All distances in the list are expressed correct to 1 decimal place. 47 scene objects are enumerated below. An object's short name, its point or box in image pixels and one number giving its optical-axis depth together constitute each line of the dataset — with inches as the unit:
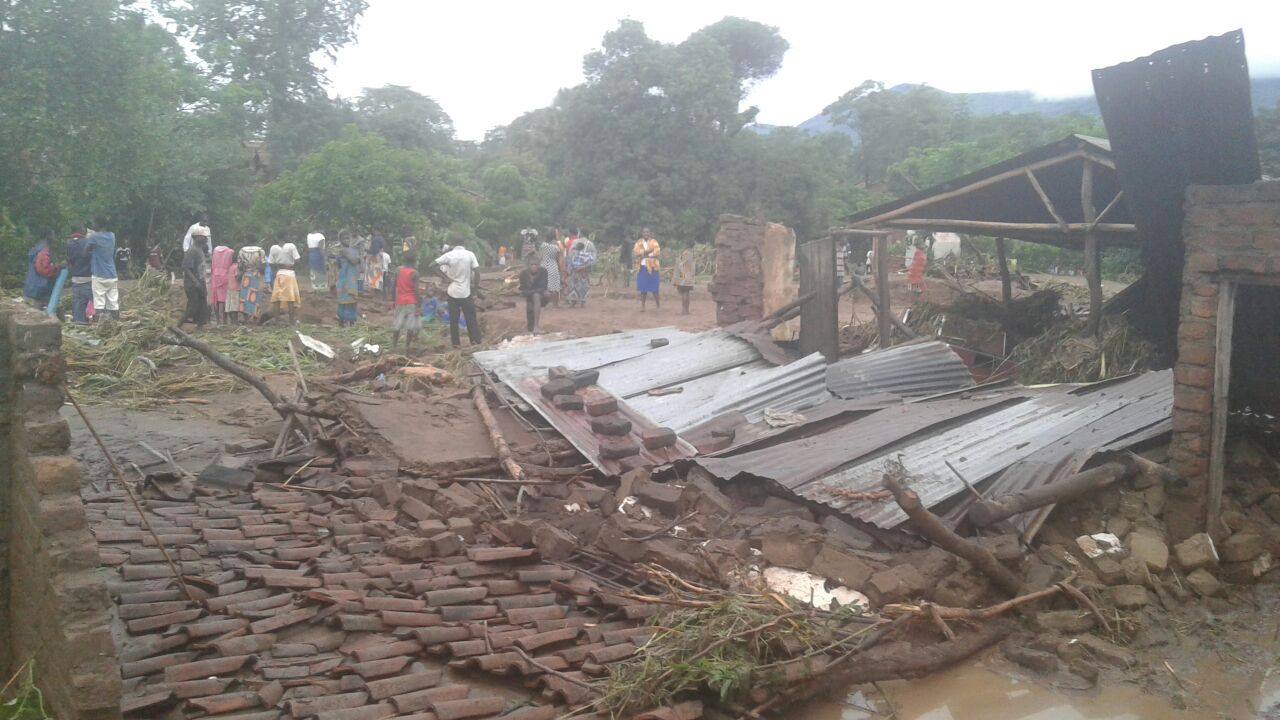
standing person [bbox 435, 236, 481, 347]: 564.1
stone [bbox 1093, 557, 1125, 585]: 224.4
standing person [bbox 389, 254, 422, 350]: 569.3
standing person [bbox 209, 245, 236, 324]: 657.6
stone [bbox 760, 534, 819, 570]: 231.5
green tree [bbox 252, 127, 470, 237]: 831.1
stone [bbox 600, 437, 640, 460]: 305.0
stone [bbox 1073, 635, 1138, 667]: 195.5
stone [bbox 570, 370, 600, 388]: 360.5
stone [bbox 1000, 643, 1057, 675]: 193.2
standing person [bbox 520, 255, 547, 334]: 627.2
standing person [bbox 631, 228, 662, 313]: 796.0
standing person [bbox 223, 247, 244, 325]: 663.1
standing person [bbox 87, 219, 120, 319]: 534.9
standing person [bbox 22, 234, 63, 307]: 518.3
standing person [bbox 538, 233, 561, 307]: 743.1
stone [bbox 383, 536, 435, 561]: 229.6
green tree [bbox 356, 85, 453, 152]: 1482.5
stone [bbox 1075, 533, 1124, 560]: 232.8
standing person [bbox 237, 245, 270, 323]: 671.1
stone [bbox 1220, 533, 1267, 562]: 238.7
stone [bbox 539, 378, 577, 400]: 350.6
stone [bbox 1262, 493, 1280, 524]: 259.1
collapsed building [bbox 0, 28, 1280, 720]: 172.6
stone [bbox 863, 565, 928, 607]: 208.8
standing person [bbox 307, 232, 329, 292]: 897.5
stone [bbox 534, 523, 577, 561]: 229.3
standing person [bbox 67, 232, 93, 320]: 529.7
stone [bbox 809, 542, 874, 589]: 217.8
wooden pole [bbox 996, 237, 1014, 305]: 545.0
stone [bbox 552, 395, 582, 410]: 343.6
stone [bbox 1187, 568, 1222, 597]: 228.4
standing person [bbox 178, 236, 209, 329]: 606.9
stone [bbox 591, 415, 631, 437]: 318.7
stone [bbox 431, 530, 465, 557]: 231.9
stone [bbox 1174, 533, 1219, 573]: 234.4
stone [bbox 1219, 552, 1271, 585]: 236.5
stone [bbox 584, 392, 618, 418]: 334.0
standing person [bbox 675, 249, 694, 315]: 771.4
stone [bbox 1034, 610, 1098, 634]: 207.0
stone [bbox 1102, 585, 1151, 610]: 216.2
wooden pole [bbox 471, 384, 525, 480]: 294.0
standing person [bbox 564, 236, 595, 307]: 819.4
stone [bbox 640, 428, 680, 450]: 307.7
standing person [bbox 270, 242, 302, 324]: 685.9
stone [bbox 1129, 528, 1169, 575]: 230.2
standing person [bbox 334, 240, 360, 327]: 687.1
